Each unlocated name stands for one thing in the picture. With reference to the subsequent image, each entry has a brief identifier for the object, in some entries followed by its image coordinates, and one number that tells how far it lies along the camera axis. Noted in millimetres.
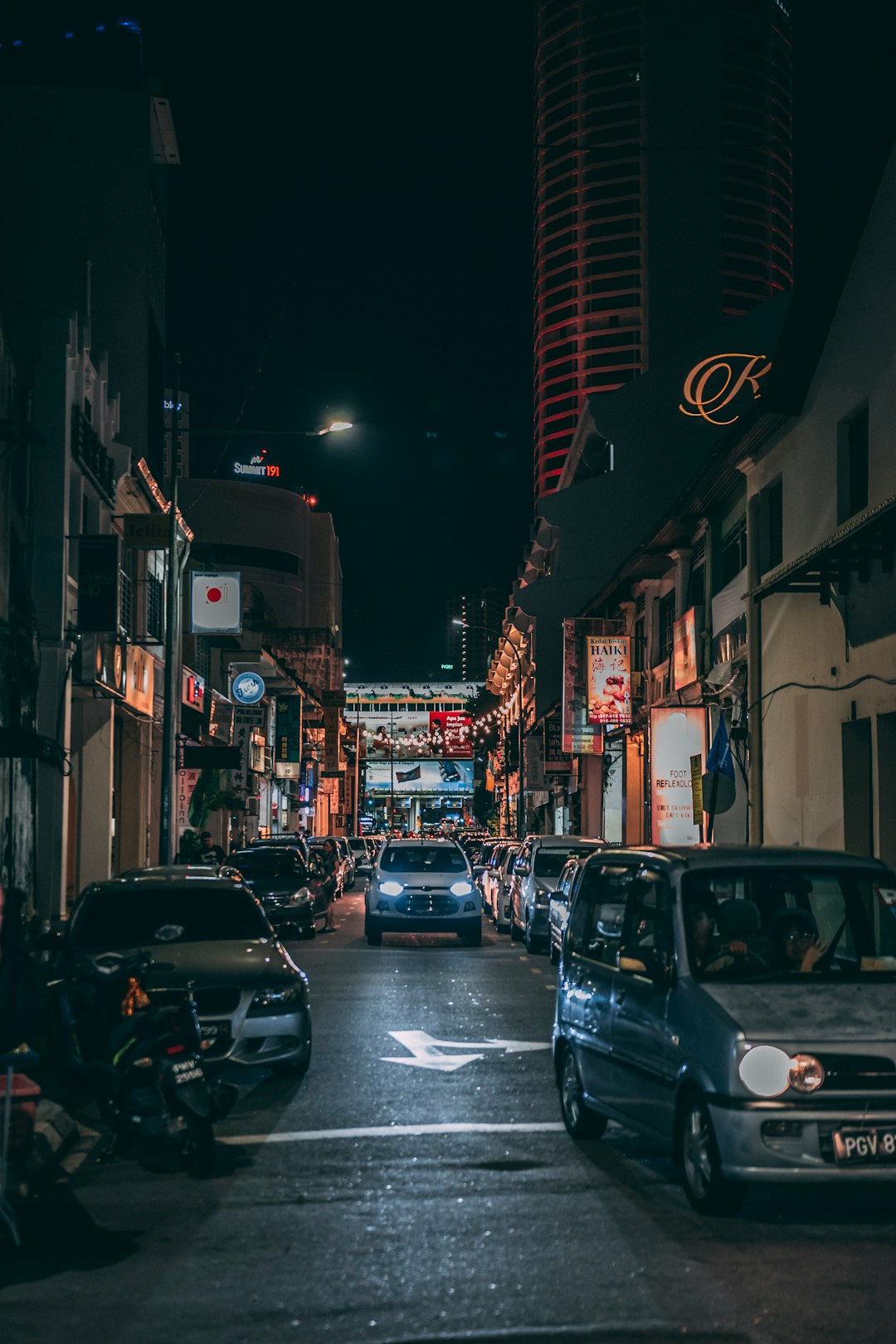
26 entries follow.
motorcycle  8148
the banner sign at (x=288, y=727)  76188
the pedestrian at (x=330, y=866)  31141
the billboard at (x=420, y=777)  150125
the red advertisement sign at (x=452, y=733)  123062
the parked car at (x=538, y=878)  24609
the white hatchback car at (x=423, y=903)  25969
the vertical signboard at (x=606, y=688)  39125
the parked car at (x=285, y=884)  25547
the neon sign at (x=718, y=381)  45312
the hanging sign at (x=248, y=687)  58781
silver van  7000
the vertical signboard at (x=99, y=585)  28422
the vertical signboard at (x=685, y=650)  30784
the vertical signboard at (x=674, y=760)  29828
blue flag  24688
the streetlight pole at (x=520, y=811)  64938
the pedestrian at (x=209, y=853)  34969
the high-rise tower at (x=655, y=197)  178125
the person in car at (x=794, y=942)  8211
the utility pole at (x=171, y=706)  27719
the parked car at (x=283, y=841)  31605
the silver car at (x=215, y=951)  10530
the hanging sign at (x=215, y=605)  40906
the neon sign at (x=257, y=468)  143750
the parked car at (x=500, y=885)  30578
